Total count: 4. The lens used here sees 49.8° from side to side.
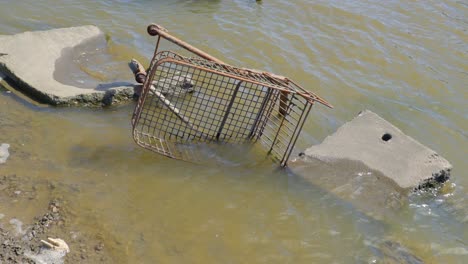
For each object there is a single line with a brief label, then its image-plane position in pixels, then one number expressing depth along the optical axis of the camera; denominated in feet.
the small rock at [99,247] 12.17
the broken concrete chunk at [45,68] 17.84
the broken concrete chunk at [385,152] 16.14
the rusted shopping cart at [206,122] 15.08
